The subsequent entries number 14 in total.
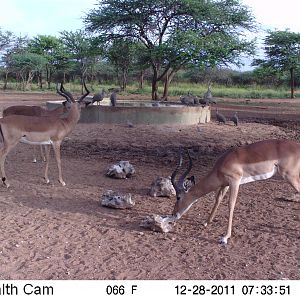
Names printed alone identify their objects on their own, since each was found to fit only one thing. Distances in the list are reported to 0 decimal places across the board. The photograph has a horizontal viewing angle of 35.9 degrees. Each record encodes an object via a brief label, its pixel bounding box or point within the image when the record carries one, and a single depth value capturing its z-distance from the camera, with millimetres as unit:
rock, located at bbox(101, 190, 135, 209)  6906
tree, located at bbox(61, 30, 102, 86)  46656
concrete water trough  17547
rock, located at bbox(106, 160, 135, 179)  8789
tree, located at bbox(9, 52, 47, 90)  49125
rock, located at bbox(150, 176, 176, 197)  7555
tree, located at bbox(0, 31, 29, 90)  53344
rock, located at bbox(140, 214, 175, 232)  5898
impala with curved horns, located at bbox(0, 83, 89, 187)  8117
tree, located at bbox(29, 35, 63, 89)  54981
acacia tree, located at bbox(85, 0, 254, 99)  25500
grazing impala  5859
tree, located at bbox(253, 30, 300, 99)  41906
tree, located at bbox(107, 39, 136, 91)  28067
